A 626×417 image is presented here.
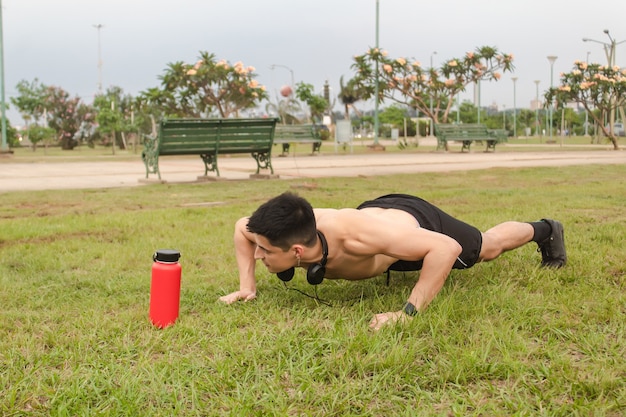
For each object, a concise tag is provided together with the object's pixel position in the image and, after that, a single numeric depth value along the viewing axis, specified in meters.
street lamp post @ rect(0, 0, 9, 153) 23.67
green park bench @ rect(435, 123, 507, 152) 26.70
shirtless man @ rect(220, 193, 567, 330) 3.11
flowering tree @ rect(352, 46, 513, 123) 29.78
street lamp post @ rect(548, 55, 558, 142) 43.22
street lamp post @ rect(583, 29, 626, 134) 36.56
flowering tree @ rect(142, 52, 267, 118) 23.52
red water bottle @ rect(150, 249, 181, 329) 3.10
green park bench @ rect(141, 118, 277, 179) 11.08
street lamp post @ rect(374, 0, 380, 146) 29.93
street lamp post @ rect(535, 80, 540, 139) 73.12
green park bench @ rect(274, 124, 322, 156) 23.84
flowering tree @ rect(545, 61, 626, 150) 28.52
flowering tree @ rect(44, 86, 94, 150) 37.66
